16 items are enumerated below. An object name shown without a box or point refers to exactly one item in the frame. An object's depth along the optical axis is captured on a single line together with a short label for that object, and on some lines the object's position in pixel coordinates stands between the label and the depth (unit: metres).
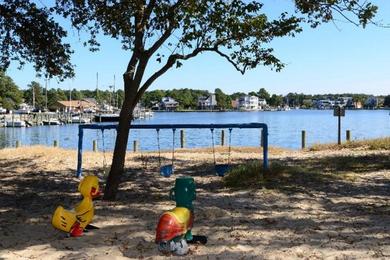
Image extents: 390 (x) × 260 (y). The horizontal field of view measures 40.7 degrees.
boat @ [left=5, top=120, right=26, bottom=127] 90.38
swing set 11.99
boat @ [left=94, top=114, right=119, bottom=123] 105.75
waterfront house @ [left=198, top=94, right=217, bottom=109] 193.12
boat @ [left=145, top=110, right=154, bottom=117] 136.70
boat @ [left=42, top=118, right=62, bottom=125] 100.50
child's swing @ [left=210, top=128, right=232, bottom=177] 11.99
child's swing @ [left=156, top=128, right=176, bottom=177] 12.38
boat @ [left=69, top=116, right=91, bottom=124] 107.24
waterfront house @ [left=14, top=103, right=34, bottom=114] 110.31
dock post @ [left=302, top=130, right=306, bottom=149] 27.73
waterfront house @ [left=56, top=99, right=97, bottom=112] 133.55
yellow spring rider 7.03
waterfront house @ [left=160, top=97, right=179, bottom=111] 185.00
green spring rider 5.91
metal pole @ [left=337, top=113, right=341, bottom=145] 22.26
